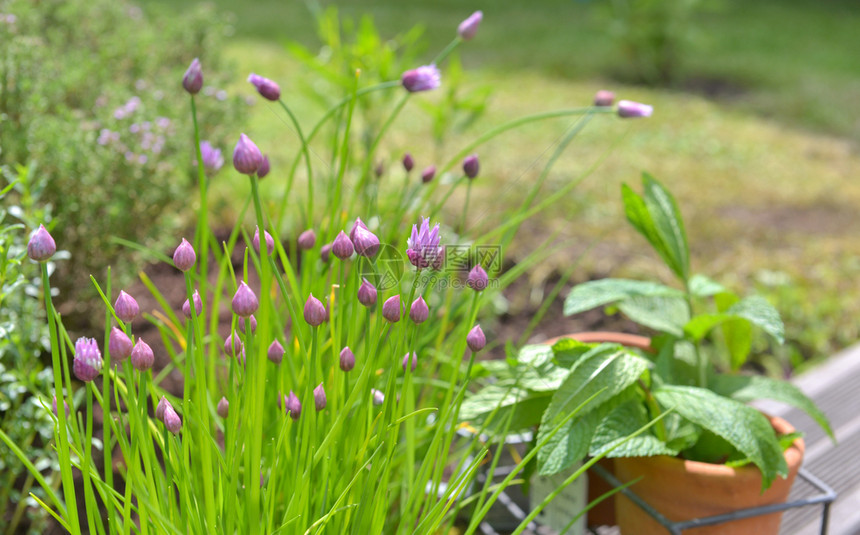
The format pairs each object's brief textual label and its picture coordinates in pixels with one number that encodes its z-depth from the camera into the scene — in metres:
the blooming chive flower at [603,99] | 1.27
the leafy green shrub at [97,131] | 1.51
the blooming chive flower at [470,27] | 1.25
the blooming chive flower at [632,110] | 1.17
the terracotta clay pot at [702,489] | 1.13
